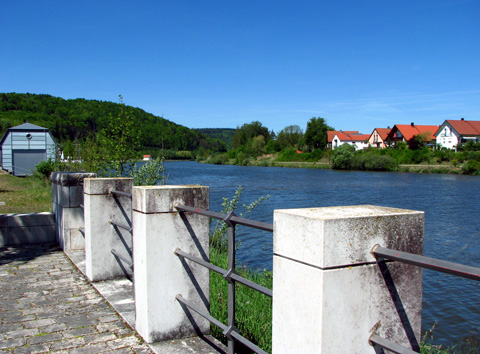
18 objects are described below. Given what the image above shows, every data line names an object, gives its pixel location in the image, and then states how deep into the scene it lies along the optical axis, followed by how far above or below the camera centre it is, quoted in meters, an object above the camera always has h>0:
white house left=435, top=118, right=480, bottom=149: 80.31 +4.17
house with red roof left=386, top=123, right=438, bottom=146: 88.06 +4.84
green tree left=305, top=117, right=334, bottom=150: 109.25 +5.44
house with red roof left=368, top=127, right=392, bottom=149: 98.31 +4.21
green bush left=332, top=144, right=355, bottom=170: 67.66 -0.60
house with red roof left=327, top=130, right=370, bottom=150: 113.62 +4.36
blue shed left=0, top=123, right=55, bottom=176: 30.02 +0.61
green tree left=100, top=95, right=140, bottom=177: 11.14 +0.31
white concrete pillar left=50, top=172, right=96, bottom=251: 6.62 -0.80
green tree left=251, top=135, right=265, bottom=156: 107.90 +2.30
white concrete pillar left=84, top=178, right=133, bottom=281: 5.21 -0.86
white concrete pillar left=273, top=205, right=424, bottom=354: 1.82 -0.55
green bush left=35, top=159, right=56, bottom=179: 21.96 -0.64
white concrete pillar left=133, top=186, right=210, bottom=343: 3.50 -0.86
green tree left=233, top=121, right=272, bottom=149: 132.75 +6.74
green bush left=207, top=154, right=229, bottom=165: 103.06 -0.94
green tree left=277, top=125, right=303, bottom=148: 134.05 +6.20
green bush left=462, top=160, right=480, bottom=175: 52.97 -1.45
